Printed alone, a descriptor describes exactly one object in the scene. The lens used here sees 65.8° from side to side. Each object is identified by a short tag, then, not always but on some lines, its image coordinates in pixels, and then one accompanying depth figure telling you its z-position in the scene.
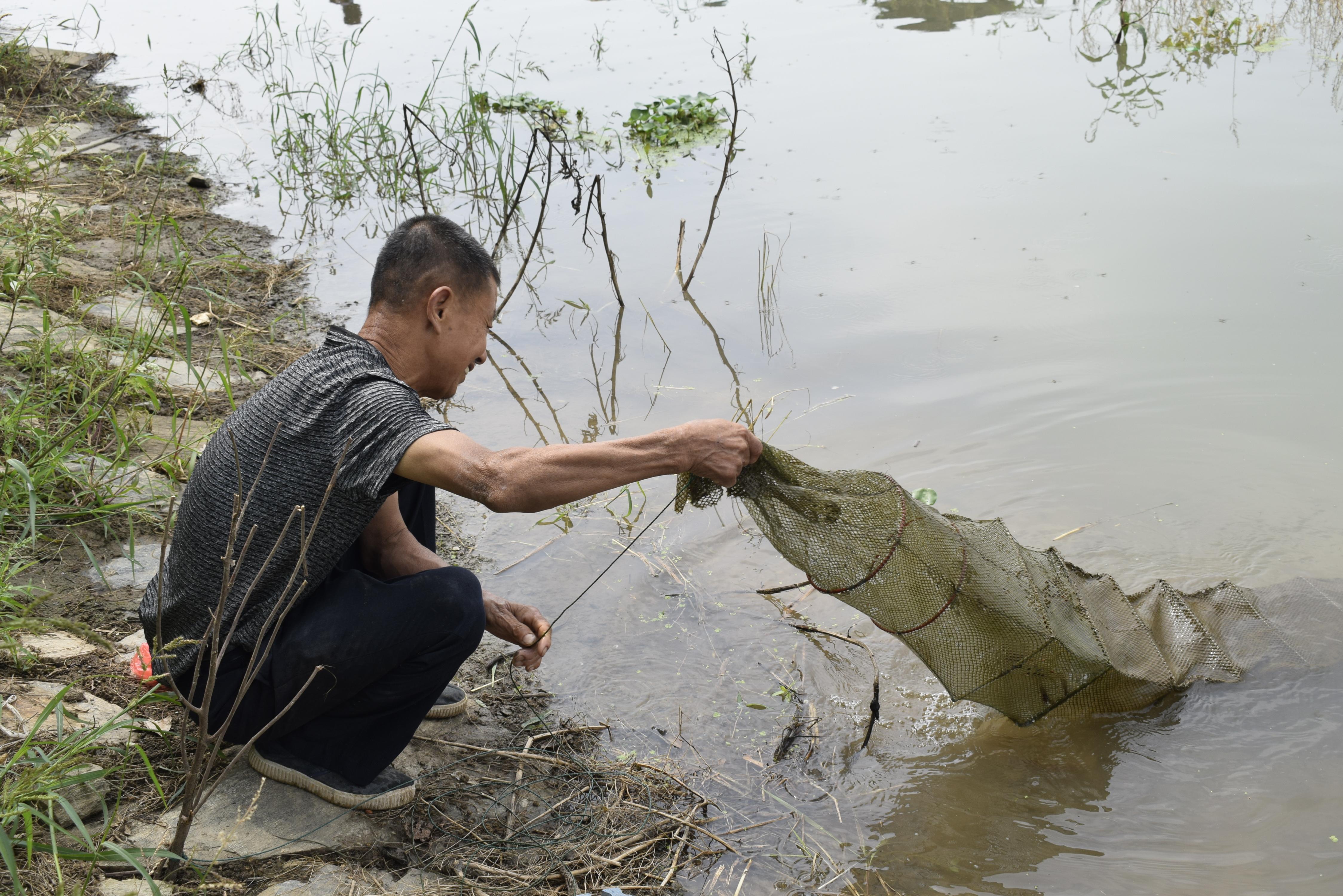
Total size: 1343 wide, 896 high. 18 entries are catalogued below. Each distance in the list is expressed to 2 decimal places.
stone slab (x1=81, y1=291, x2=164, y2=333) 4.47
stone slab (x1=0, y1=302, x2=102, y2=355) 3.95
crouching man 2.10
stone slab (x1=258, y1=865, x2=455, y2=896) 2.13
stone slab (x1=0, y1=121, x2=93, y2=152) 6.23
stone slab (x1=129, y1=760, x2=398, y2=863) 2.21
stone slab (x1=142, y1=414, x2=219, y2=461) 3.81
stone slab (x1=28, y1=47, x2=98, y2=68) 9.26
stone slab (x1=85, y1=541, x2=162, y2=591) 3.19
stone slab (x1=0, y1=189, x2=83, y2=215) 5.29
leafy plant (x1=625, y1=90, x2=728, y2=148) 7.70
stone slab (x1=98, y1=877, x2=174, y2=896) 2.01
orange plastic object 2.46
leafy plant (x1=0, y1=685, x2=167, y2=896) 1.91
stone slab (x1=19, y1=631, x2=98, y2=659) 2.72
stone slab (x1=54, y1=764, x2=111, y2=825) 2.16
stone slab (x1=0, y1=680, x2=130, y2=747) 2.39
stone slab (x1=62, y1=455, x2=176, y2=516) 3.39
